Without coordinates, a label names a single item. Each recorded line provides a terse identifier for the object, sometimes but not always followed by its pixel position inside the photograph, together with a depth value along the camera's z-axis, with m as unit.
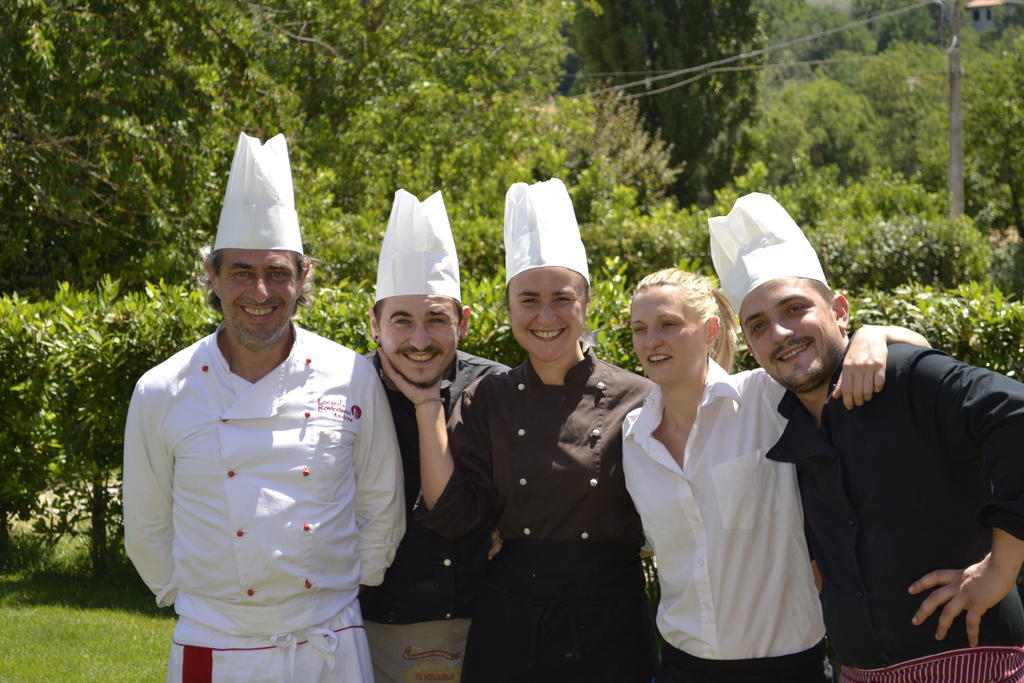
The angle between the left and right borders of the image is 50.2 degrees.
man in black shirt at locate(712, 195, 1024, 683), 2.47
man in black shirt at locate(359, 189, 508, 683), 3.33
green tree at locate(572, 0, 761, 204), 29.70
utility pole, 23.50
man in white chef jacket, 3.00
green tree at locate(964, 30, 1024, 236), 27.83
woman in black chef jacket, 3.07
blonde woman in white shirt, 2.84
